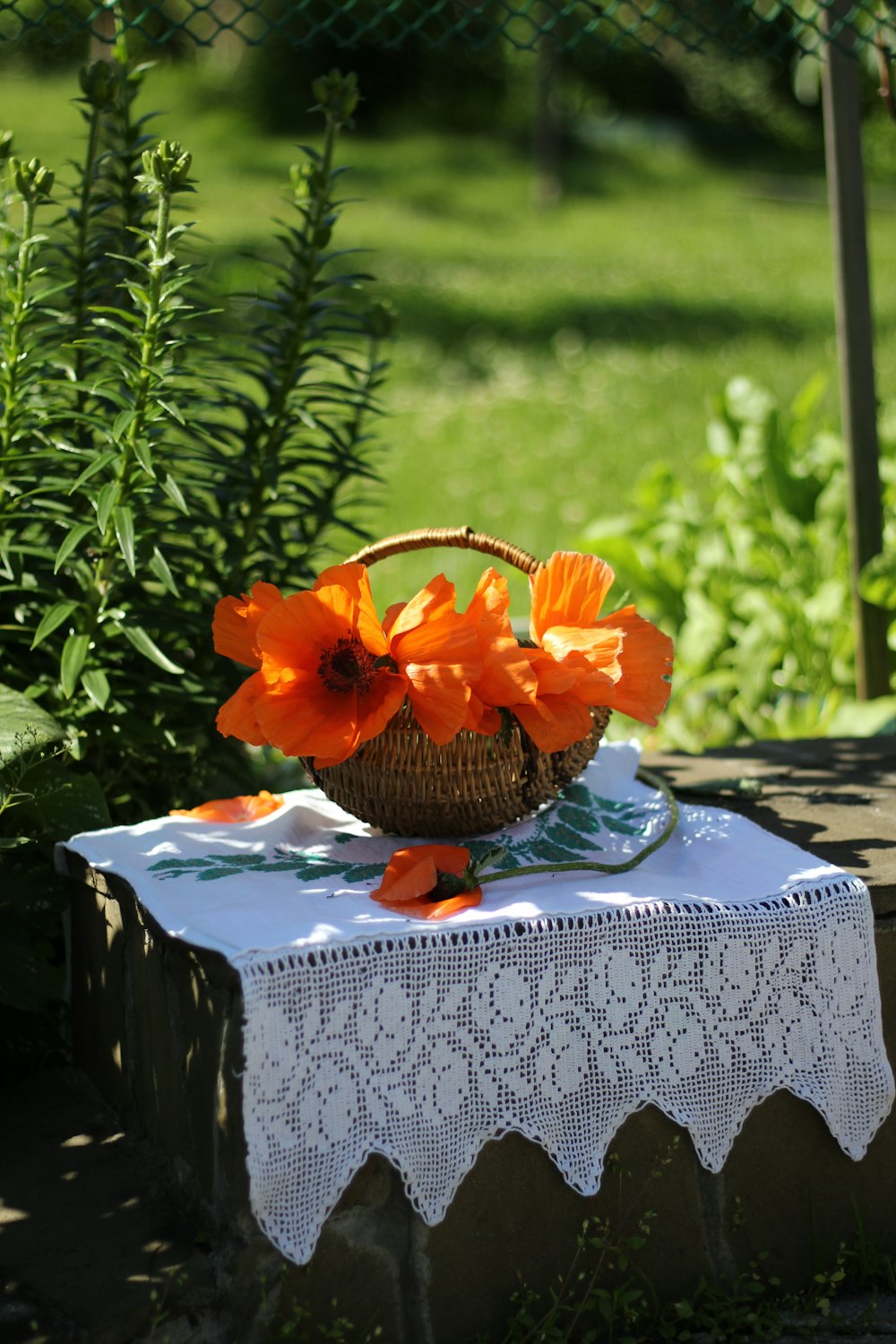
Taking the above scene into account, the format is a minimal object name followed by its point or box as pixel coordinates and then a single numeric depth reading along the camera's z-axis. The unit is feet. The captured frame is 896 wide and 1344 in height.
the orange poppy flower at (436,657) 6.56
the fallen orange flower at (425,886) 6.56
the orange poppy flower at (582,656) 6.77
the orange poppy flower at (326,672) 6.61
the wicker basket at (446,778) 6.86
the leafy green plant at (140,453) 7.59
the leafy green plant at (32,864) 7.04
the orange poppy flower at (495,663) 6.68
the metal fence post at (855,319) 11.52
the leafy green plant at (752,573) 13.70
